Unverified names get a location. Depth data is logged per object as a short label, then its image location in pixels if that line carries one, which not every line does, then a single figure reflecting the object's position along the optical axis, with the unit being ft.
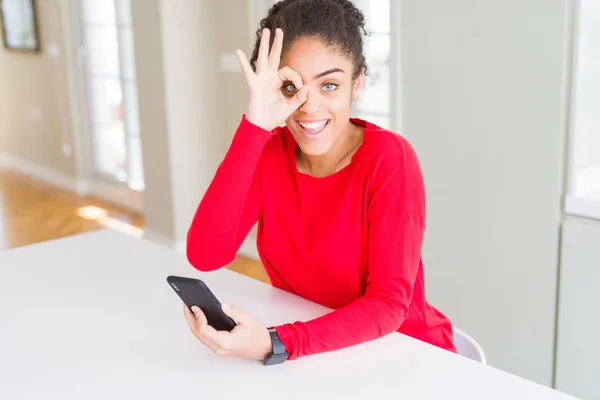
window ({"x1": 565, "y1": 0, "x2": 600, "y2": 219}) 7.36
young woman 4.61
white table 3.76
